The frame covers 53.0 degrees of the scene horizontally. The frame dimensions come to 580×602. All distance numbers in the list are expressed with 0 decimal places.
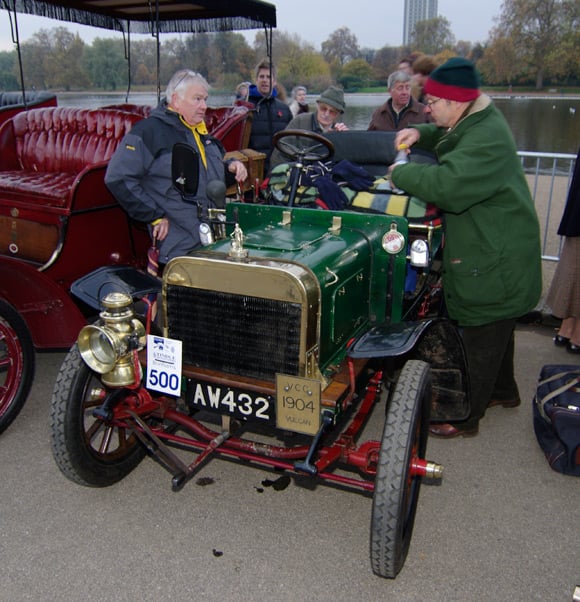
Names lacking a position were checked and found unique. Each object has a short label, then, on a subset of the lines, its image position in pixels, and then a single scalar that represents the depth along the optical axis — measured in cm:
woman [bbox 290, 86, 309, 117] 860
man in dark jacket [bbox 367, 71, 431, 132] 547
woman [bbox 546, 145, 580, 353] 414
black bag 301
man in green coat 279
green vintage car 229
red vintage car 340
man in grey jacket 345
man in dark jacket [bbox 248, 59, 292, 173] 643
